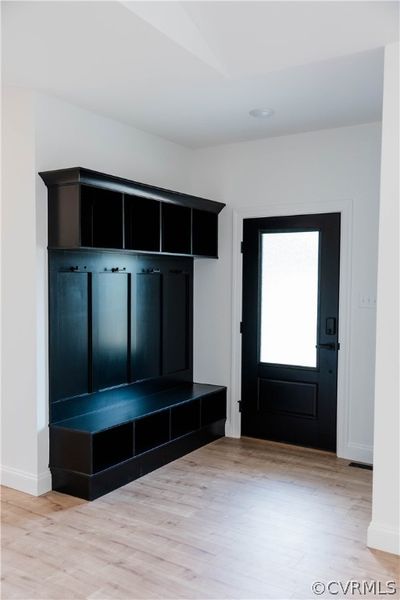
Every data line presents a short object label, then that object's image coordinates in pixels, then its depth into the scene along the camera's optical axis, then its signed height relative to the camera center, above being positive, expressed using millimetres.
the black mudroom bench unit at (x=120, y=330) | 3549 -384
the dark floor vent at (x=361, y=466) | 4152 -1464
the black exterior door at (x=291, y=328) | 4457 -397
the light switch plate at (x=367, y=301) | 4230 -134
